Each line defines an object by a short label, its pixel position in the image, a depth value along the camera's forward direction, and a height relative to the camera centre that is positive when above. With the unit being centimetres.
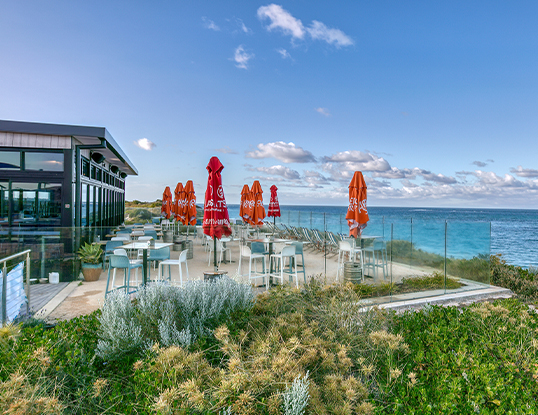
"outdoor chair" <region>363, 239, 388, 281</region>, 486 -84
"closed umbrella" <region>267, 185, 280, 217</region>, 1002 +8
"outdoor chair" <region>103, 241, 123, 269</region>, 559 -78
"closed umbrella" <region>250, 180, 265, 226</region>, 901 +5
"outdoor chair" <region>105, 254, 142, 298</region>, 458 -88
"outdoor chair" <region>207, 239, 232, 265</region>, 841 -133
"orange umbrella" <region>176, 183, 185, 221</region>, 1009 +11
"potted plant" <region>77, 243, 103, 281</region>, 630 -119
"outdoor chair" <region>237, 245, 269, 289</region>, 555 -90
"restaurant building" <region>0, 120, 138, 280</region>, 704 +76
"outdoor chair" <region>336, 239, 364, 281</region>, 514 -80
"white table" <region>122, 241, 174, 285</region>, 487 -74
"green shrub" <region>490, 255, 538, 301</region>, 654 -170
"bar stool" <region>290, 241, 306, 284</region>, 582 -83
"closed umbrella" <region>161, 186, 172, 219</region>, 1352 +14
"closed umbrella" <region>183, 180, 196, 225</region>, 948 +1
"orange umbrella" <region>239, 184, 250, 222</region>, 939 +9
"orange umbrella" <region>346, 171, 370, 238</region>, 552 -1
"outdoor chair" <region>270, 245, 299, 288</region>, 526 -83
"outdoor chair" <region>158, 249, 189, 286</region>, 511 -97
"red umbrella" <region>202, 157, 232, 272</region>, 459 +1
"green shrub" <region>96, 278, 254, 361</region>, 222 -94
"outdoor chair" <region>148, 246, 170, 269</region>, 531 -89
